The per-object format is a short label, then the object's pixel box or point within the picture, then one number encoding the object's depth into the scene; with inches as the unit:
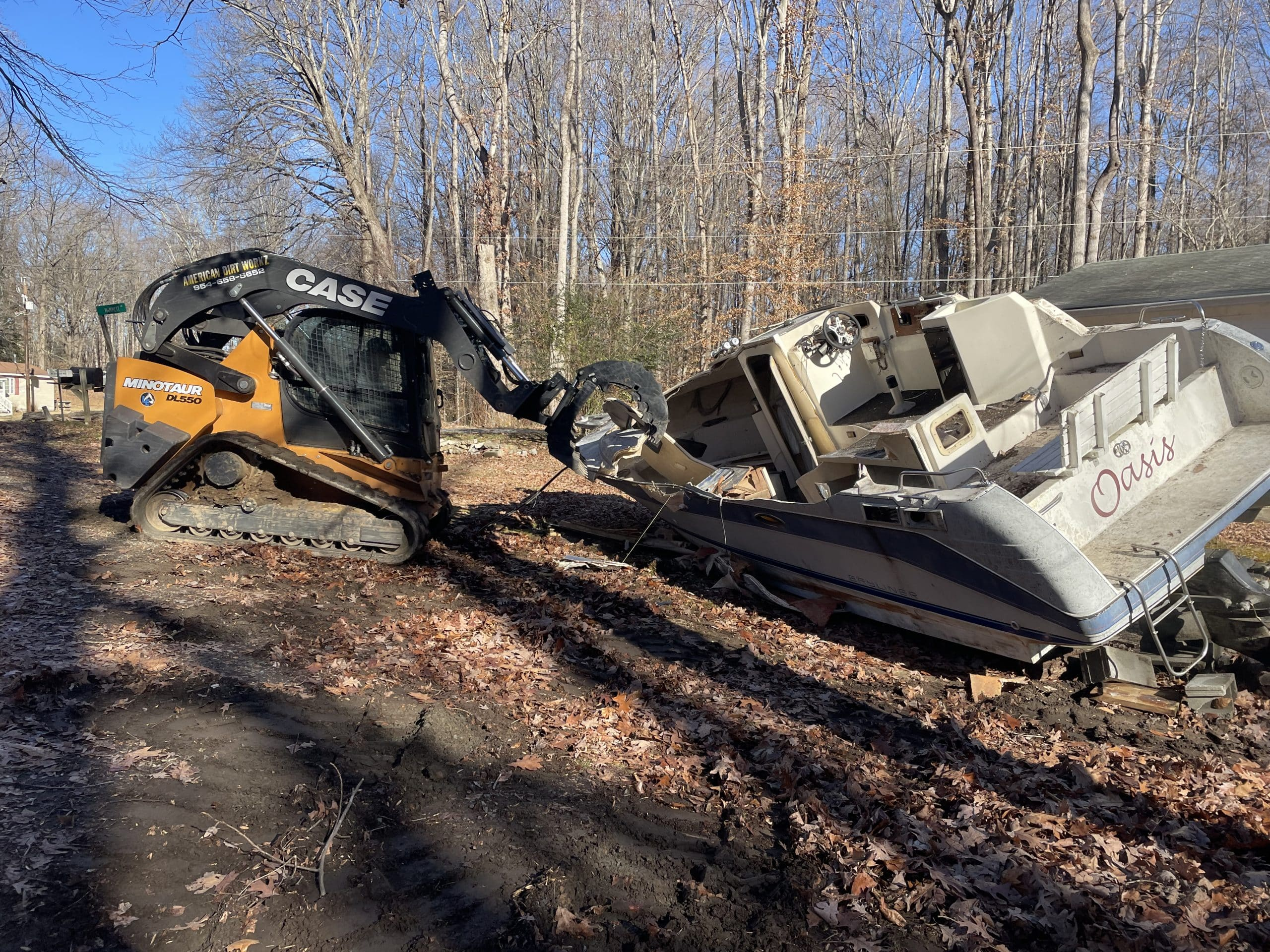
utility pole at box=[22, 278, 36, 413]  1058.1
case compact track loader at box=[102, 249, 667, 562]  318.0
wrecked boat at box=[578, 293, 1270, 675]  217.6
